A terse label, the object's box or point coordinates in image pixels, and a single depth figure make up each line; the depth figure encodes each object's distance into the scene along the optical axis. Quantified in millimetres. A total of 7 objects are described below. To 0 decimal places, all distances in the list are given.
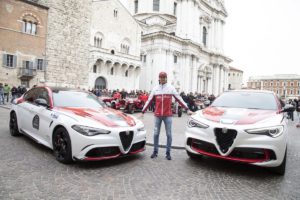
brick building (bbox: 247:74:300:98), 98350
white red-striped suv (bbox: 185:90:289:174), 4191
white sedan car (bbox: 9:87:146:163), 4418
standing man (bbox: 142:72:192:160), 5438
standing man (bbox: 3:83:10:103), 19675
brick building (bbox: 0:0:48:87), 22047
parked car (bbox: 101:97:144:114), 16562
